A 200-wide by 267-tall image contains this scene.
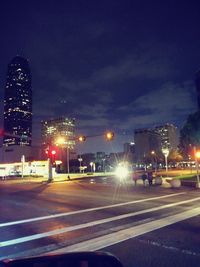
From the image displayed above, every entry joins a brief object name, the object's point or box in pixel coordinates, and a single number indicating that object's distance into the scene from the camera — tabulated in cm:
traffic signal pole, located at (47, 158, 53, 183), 3932
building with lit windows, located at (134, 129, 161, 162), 19625
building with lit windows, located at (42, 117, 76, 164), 10661
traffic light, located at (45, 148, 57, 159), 3822
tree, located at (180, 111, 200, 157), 3894
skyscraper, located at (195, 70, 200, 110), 9294
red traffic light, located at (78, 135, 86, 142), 3376
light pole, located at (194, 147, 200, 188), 2540
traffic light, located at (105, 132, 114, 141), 3032
